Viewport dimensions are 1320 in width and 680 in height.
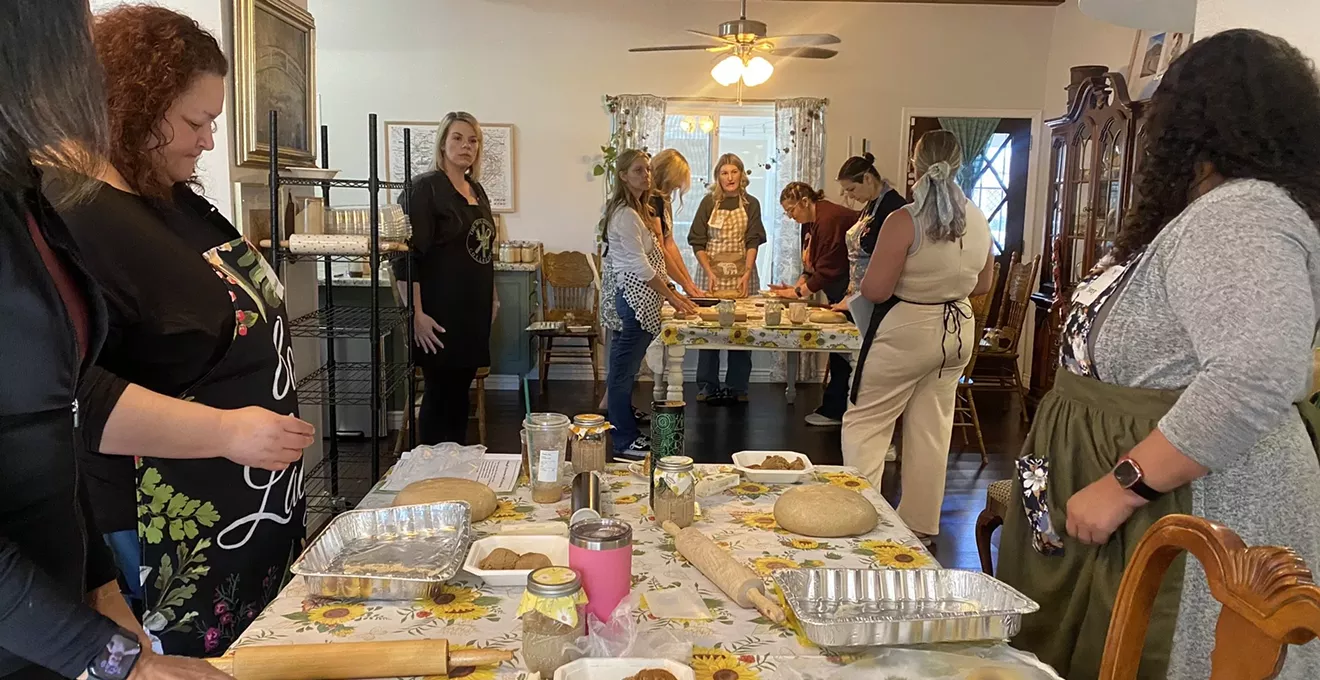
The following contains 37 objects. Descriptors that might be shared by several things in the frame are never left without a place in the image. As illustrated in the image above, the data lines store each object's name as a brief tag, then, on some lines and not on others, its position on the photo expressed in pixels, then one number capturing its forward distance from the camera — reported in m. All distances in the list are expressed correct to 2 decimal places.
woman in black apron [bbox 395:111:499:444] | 3.05
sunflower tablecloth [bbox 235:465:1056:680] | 1.00
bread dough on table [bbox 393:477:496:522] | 1.44
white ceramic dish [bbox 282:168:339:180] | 2.93
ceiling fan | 4.28
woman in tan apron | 5.25
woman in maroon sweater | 4.74
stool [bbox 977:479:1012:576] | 2.32
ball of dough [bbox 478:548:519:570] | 1.22
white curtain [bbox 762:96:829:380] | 5.90
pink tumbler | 1.05
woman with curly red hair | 1.19
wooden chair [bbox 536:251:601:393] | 5.71
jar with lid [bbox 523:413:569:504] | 1.55
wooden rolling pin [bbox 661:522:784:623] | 1.12
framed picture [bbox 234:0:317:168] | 2.67
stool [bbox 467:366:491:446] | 4.57
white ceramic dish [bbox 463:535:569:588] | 1.24
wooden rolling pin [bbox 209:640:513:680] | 0.91
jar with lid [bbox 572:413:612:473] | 1.64
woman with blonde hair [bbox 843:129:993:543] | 2.68
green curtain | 6.05
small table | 3.27
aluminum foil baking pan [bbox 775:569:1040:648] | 1.02
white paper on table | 1.63
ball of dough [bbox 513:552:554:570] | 1.21
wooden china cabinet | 4.54
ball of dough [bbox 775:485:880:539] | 1.40
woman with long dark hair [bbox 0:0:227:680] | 0.68
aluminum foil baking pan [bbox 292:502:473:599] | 1.13
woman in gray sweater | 1.13
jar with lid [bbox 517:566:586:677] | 0.96
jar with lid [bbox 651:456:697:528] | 1.41
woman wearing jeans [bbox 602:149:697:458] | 3.66
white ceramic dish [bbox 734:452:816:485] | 1.71
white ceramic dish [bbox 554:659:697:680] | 0.93
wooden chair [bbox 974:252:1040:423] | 4.78
